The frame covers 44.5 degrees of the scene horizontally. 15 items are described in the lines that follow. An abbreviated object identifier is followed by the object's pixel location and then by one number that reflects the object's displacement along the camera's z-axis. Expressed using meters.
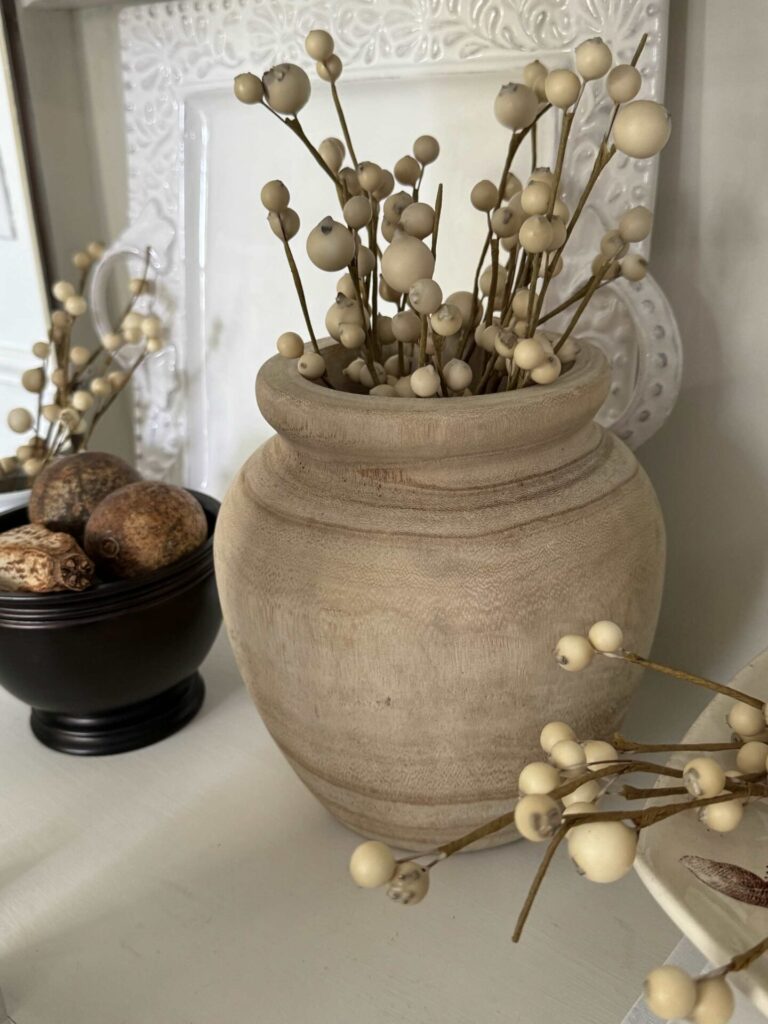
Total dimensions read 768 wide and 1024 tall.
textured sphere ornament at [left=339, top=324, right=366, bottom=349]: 0.37
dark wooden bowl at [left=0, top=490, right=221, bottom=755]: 0.45
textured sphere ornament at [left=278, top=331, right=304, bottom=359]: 0.39
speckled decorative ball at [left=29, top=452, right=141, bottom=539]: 0.50
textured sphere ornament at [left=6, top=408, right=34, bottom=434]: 0.62
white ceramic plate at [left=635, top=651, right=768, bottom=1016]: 0.24
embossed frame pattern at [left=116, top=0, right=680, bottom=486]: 0.45
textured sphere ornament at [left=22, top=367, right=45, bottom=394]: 0.63
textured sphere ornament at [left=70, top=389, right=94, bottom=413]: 0.63
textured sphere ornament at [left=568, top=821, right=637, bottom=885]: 0.21
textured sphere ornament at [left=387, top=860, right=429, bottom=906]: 0.22
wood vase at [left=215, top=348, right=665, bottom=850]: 0.33
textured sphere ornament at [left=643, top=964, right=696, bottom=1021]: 0.18
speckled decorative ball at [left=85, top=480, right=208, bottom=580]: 0.47
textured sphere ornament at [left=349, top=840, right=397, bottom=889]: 0.21
